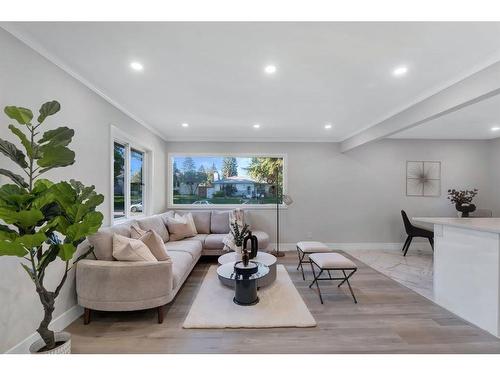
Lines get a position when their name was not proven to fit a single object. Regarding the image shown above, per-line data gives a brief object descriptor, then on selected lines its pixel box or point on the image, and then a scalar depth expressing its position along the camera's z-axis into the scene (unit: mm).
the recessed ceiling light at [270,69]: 2272
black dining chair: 4805
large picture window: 5555
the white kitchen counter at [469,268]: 2266
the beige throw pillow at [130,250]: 2475
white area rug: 2404
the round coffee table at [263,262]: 3281
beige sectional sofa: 2348
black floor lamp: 5070
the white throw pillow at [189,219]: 4686
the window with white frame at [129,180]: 3564
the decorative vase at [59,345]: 1561
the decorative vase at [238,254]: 3583
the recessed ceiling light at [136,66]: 2234
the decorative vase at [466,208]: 4758
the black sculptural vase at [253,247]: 3194
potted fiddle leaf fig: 1368
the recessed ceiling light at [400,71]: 2283
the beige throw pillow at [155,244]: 2771
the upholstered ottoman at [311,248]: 3654
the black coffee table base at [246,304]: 2779
